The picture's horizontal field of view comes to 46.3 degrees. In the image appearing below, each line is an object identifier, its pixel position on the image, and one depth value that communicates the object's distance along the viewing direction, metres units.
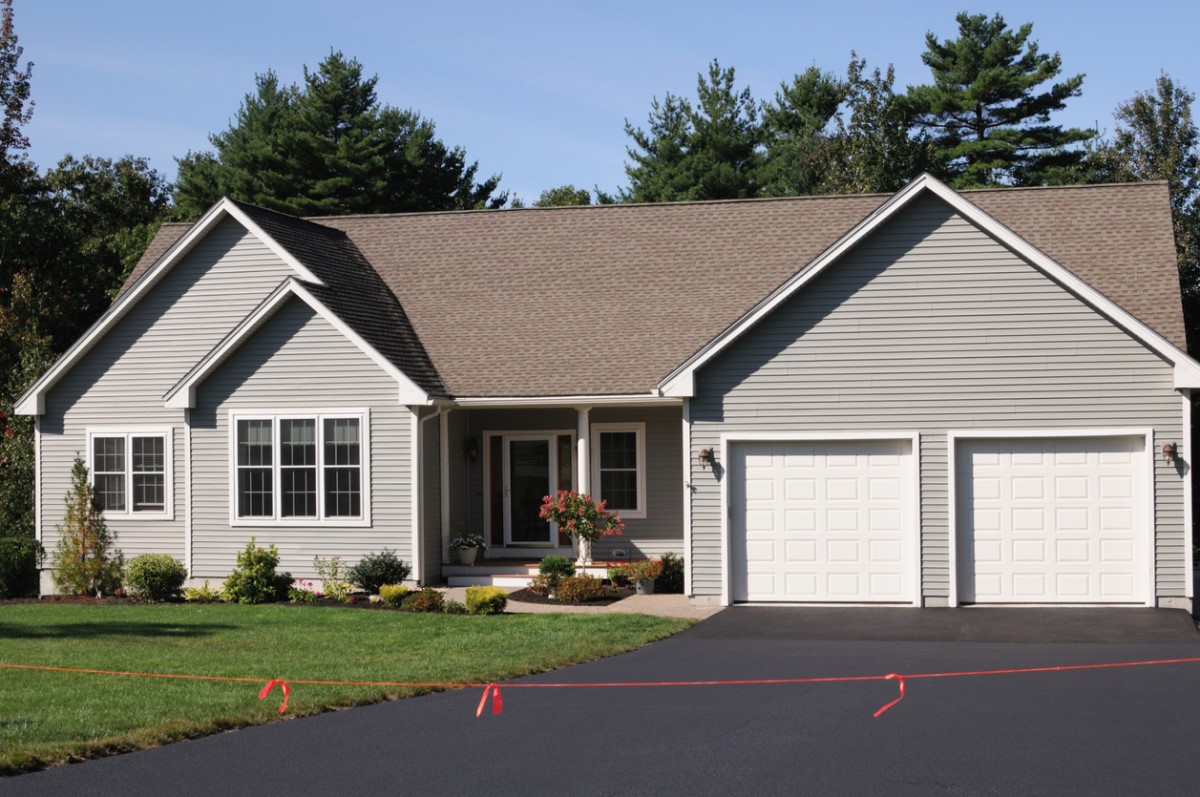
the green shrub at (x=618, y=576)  22.25
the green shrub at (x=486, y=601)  19.30
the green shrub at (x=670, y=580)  22.06
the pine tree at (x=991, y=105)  47.72
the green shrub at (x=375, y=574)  22.16
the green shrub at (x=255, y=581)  21.67
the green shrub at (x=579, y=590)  20.69
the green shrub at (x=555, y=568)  21.98
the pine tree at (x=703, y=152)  50.06
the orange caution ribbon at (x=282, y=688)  12.16
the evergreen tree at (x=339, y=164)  47.28
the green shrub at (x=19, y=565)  24.27
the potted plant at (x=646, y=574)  21.73
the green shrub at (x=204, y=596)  22.09
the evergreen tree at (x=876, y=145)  38.41
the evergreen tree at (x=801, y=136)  46.50
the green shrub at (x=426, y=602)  19.89
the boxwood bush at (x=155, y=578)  22.22
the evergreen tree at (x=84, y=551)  23.81
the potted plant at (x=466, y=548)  23.56
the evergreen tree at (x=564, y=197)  64.19
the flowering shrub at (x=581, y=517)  22.28
